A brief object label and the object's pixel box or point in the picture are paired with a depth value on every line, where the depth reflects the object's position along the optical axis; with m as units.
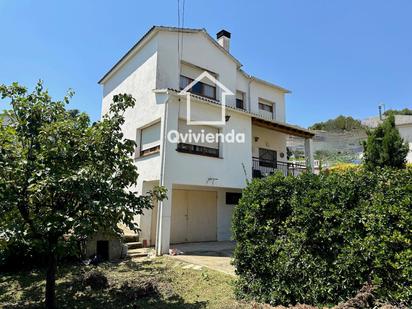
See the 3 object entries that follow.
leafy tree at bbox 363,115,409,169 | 15.66
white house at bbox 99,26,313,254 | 11.88
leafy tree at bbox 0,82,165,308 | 4.54
